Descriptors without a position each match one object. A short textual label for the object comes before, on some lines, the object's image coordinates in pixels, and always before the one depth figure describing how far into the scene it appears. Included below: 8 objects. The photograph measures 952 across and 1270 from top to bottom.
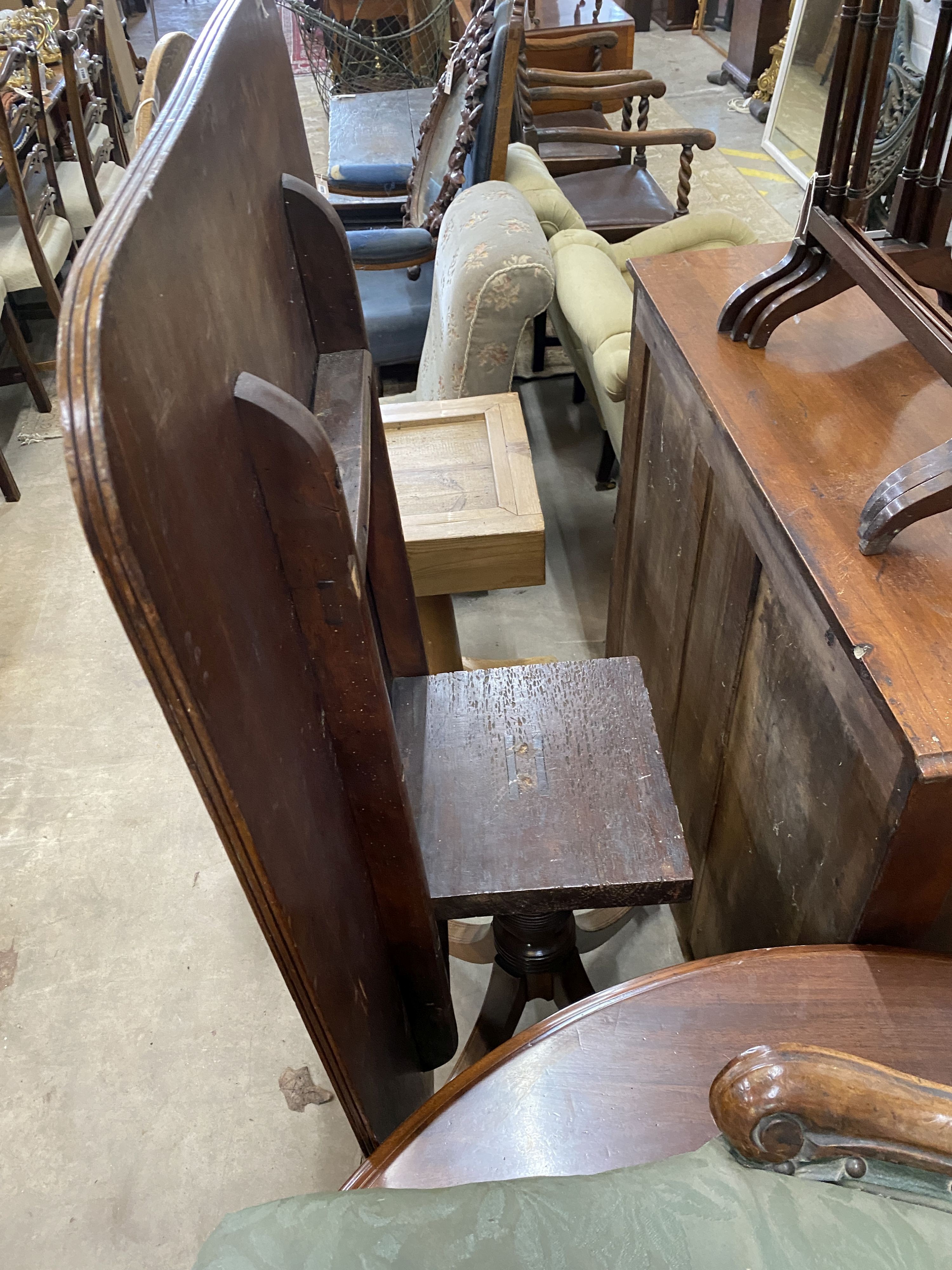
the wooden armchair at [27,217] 2.69
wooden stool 1.57
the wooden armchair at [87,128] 3.09
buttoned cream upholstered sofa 1.88
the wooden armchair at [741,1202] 0.39
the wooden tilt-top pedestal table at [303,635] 0.40
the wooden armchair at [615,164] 3.01
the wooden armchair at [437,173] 2.22
